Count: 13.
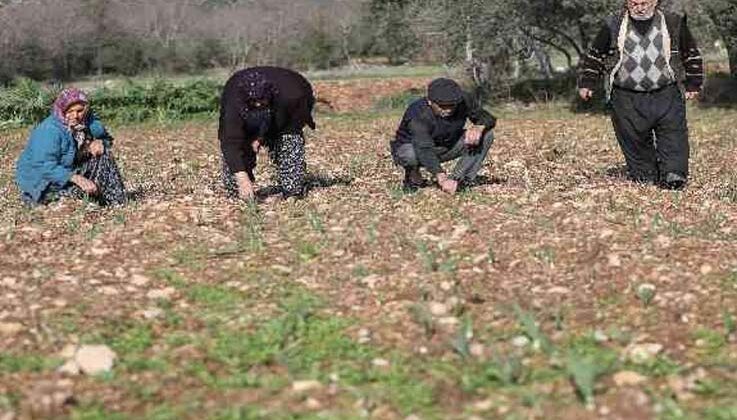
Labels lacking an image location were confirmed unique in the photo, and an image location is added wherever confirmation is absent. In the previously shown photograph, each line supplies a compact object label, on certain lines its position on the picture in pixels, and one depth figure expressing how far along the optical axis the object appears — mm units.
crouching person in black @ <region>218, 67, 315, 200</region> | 15906
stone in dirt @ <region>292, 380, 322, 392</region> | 8742
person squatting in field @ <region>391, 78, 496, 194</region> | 16391
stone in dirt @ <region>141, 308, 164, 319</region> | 10602
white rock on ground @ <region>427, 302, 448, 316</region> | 10398
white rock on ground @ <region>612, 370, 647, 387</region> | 8531
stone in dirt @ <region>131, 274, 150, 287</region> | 11703
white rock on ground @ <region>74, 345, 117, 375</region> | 9203
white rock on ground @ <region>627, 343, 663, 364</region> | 9055
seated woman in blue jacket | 17125
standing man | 17094
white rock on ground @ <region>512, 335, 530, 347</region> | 9523
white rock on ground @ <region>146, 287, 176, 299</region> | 11258
